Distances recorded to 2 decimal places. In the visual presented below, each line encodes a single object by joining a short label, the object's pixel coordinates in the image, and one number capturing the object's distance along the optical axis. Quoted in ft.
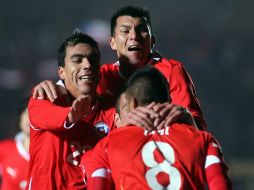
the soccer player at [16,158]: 49.14
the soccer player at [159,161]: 20.89
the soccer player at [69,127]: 27.12
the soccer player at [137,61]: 30.50
